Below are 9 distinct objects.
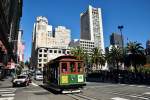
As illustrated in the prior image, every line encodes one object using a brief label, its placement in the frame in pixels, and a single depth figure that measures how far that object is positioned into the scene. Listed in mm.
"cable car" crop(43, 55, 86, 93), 9785
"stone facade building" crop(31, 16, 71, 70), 76388
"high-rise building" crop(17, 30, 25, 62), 52867
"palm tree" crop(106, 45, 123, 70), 42712
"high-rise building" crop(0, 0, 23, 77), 22154
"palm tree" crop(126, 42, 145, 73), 30903
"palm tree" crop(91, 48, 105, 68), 47480
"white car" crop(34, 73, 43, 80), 27797
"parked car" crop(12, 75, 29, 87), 15116
